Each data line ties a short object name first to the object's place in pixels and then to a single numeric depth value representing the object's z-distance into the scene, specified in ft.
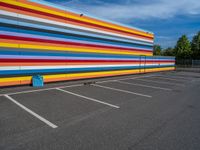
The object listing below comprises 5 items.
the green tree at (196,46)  129.80
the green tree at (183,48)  136.52
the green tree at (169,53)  157.23
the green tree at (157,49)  207.47
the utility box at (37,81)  28.66
